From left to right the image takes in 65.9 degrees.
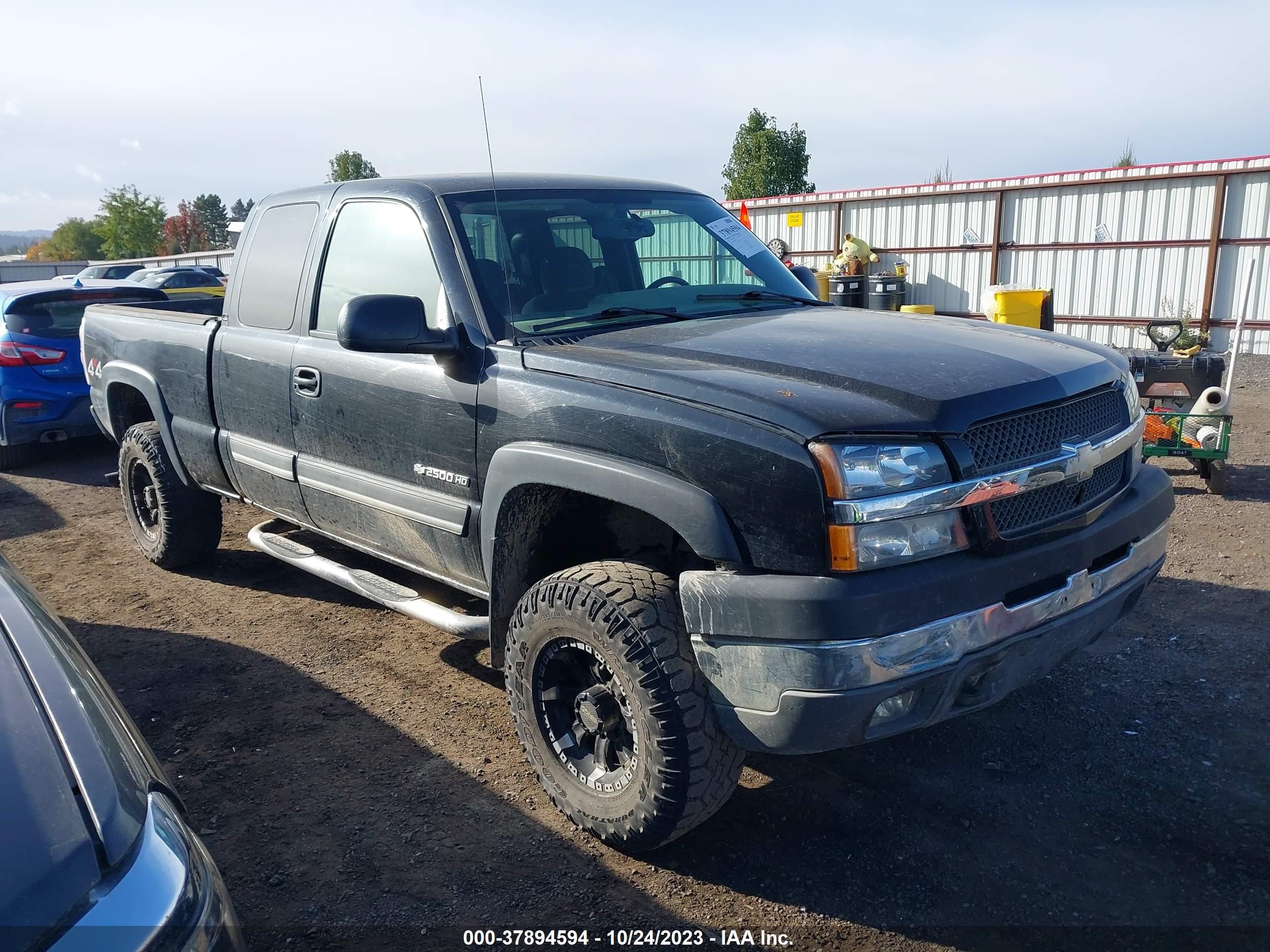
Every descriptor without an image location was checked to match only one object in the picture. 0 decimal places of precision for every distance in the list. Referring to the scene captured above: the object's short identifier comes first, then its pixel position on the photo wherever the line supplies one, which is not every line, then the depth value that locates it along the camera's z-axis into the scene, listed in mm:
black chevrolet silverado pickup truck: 2477
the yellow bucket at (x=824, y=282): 16500
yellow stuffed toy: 17312
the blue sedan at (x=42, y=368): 8422
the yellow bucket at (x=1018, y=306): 8305
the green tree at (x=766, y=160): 37656
